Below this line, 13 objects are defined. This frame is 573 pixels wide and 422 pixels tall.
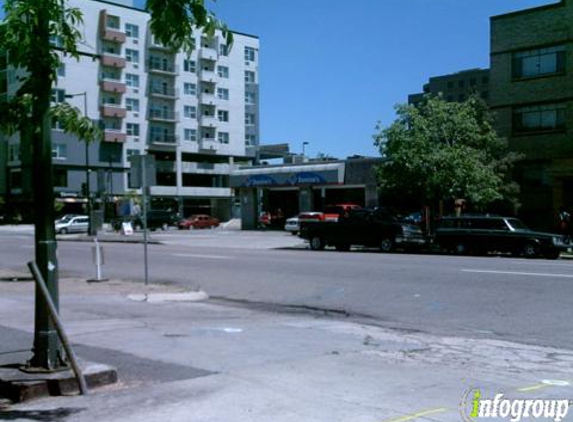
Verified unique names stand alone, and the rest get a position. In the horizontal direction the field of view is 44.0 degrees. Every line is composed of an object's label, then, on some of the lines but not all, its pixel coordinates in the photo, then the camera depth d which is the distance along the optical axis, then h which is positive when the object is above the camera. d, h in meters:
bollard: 17.86 -1.23
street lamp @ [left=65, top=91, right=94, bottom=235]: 49.03 -0.87
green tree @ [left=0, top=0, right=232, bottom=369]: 6.34 +1.09
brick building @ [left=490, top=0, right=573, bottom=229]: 36.34 +5.86
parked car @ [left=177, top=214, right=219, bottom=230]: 67.50 -1.23
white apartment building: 78.69 +11.93
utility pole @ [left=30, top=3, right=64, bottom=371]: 6.75 -0.09
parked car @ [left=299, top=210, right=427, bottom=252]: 28.95 -0.98
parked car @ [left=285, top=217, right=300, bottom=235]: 48.97 -1.02
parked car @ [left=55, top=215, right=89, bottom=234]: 58.64 -1.17
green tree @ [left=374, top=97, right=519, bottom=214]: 31.56 +2.41
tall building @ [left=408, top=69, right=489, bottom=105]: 145.62 +26.86
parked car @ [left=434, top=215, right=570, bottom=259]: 25.33 -1.08
